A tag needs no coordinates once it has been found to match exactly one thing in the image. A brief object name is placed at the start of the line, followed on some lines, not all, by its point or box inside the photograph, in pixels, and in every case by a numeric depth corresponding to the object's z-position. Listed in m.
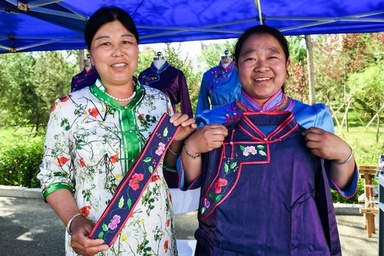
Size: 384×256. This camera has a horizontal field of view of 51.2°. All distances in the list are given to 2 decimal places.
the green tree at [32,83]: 10.59
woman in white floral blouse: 1.43
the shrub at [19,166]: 6.79
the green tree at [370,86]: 8.78
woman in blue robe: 1.18
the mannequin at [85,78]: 4.05
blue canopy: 3.49
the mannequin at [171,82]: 3.90
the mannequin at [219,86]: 3.68
